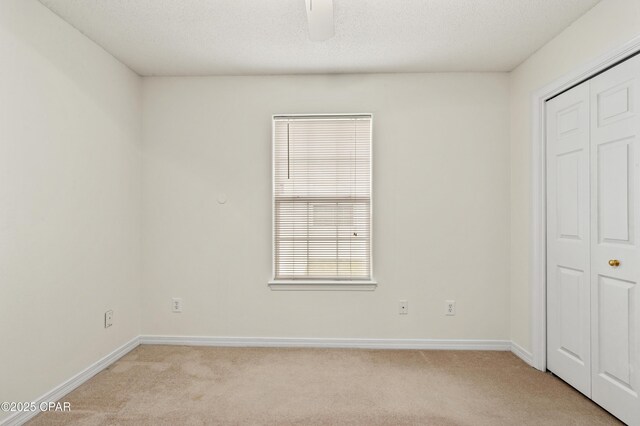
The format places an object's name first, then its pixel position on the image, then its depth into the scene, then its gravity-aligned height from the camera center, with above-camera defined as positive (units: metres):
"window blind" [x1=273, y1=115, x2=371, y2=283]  3.56 +0.16
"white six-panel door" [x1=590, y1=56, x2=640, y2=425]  2.16 -0.15
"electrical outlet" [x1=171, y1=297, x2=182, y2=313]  3.60 -0.86
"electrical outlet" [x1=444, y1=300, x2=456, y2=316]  3.51 -0.86
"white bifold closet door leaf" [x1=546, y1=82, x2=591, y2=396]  2.56 -0.17
